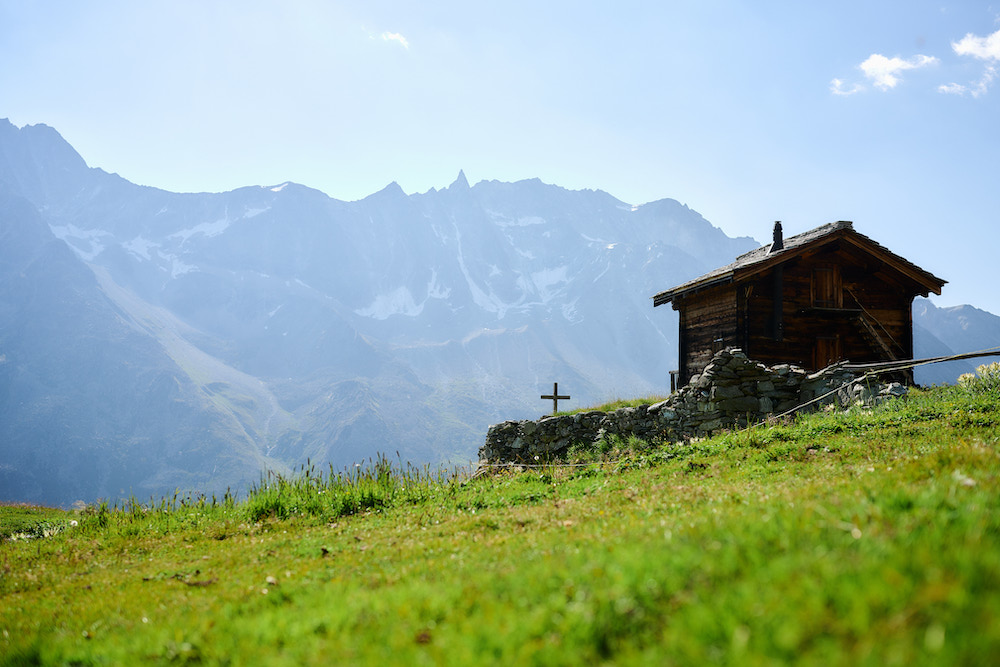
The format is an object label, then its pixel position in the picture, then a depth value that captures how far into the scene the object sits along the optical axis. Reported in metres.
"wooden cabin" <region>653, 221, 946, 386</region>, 21.72
